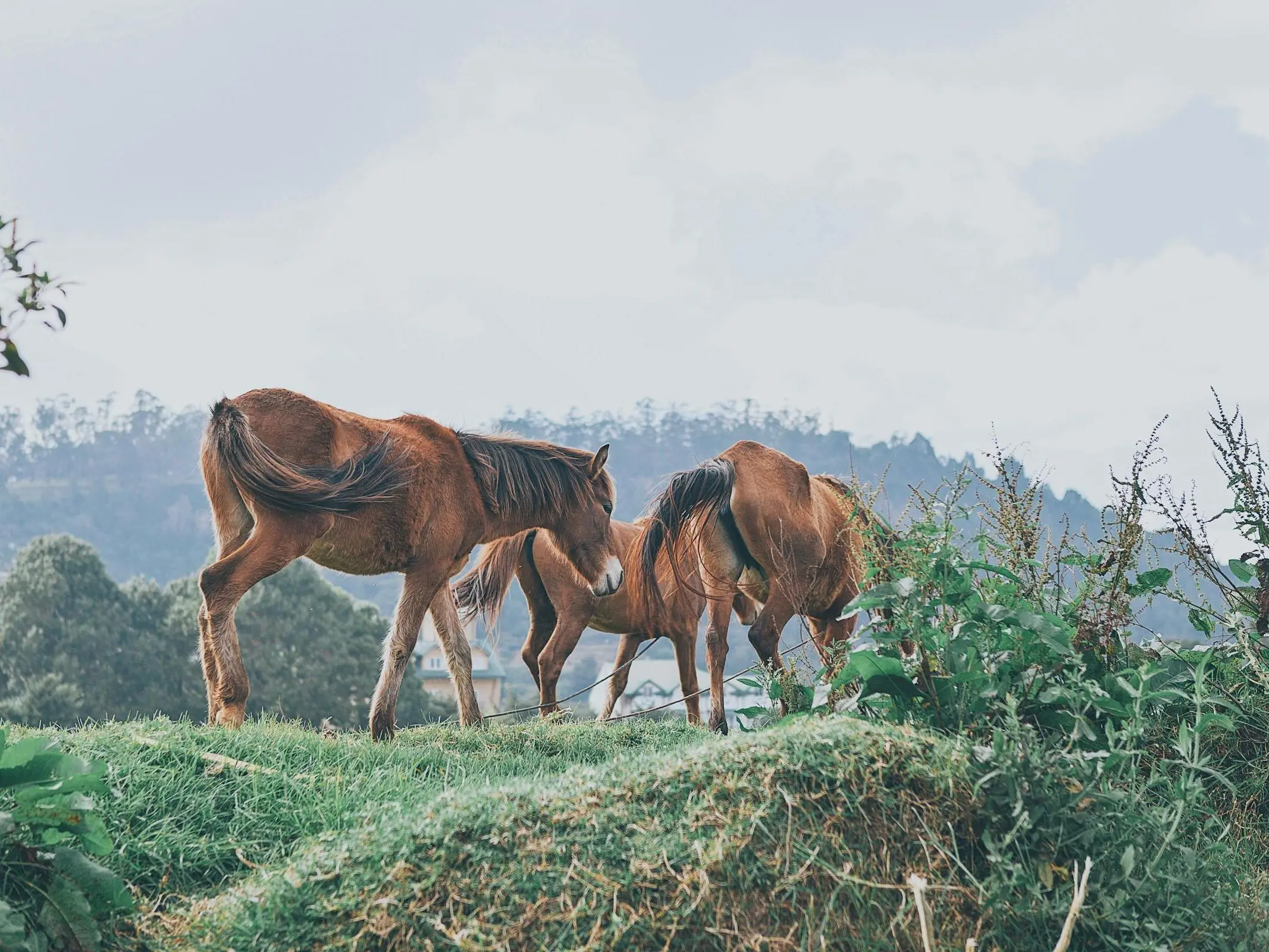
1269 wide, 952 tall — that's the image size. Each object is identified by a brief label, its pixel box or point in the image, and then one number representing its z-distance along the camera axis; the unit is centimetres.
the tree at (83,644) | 2938
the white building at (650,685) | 5119
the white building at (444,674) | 4572
